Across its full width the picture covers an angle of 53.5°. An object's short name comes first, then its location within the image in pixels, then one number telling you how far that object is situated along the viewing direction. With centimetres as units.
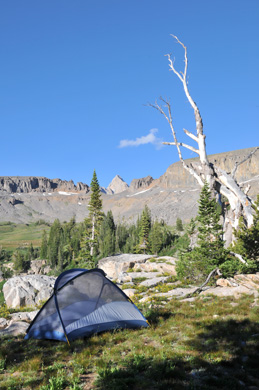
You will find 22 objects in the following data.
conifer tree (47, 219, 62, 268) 11247
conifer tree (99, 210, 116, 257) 10294
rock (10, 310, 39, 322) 1379
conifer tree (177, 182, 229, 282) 1703
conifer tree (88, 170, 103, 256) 4338
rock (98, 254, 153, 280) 3703
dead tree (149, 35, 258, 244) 2014
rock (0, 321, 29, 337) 964
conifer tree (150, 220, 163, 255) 8612
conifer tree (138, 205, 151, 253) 8138
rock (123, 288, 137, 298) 1811
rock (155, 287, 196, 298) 1526
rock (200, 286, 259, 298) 1312
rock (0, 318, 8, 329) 1288
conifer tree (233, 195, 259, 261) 1741
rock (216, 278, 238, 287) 1496
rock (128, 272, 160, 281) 2648
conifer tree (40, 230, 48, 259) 12152
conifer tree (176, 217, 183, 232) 12657
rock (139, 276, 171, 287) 2154
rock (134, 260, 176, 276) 3012
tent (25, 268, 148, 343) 873
